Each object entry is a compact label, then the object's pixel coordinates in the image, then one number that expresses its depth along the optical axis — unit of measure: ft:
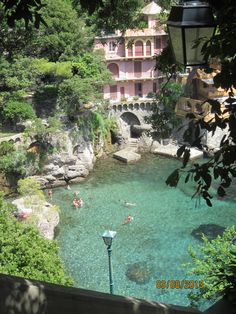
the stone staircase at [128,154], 97.91
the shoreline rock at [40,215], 62.80
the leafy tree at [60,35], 85.97
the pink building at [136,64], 115.85
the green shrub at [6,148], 79.15
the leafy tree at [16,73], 83.56
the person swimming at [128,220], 68.74
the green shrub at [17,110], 83.56
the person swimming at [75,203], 74.43
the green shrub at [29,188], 69.10
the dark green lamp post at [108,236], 35.04
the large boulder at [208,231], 63.63
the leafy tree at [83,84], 88.74
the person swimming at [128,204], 75.43
